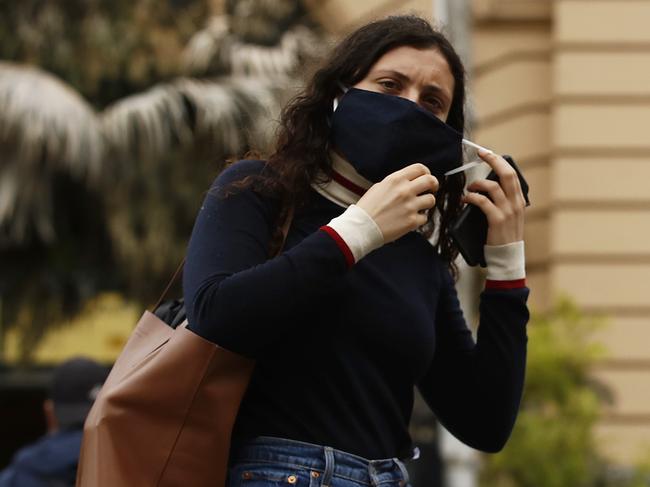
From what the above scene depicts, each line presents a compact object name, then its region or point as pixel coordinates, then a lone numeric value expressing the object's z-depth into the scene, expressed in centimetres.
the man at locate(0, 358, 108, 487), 947
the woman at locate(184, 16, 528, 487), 476
